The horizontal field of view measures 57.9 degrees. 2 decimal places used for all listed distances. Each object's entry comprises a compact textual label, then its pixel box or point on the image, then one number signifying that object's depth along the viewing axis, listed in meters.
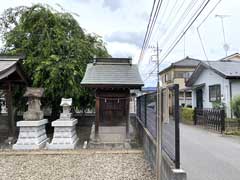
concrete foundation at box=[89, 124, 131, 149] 8.15
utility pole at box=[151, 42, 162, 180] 3.63
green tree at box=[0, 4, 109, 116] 9.64
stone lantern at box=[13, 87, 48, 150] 7.66
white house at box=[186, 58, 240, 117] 12.80
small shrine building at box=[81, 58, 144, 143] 8.16
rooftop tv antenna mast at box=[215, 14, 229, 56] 17.78
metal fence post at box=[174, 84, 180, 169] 2.89
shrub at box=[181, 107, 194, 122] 14.56
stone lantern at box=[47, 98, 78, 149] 7.76
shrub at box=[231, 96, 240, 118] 10.57
